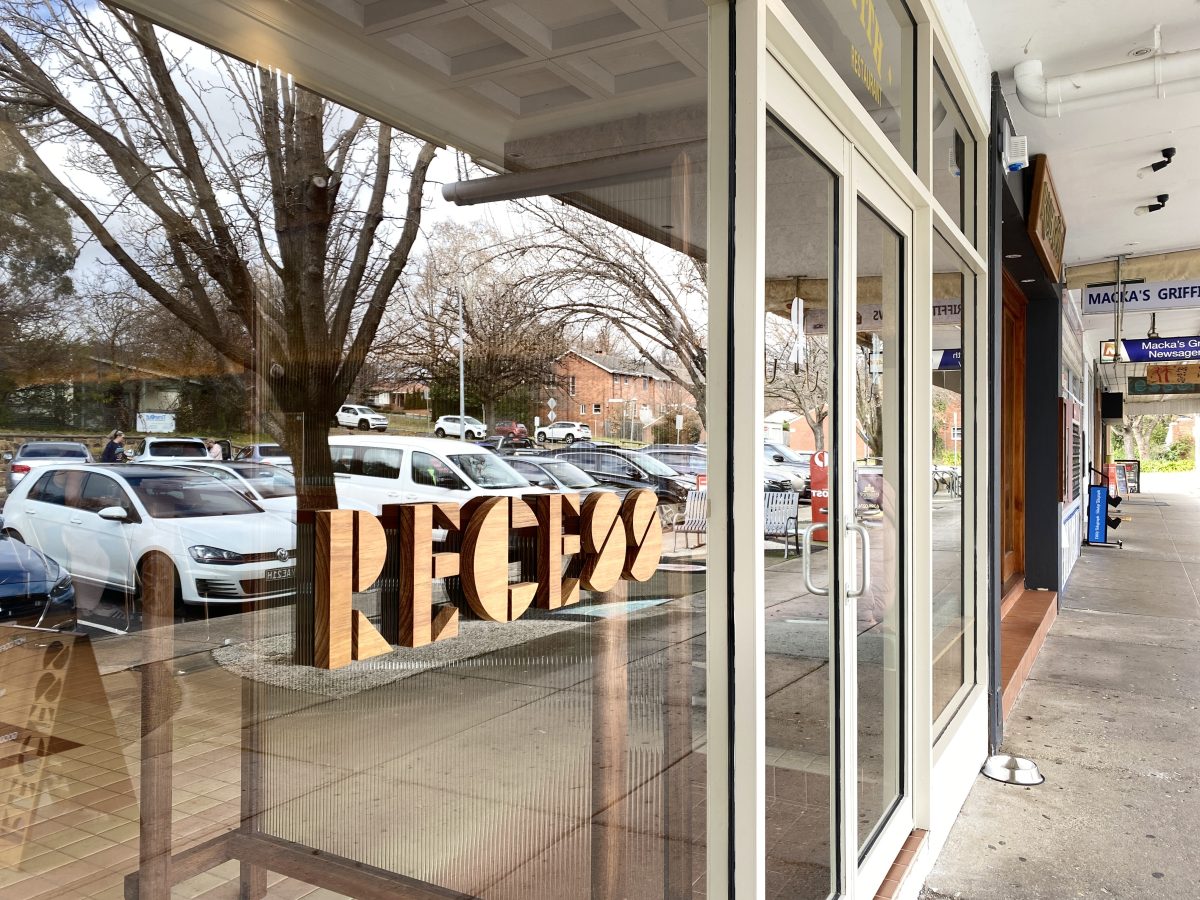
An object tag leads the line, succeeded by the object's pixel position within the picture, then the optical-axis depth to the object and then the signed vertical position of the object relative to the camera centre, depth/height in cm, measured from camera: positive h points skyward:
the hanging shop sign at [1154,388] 2080 +168
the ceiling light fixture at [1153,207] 618 +178
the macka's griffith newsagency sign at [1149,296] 812 +151
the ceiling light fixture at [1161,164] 523 +178
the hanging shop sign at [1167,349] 1088 +133
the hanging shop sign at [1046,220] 510 +147
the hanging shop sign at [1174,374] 1728 +166
